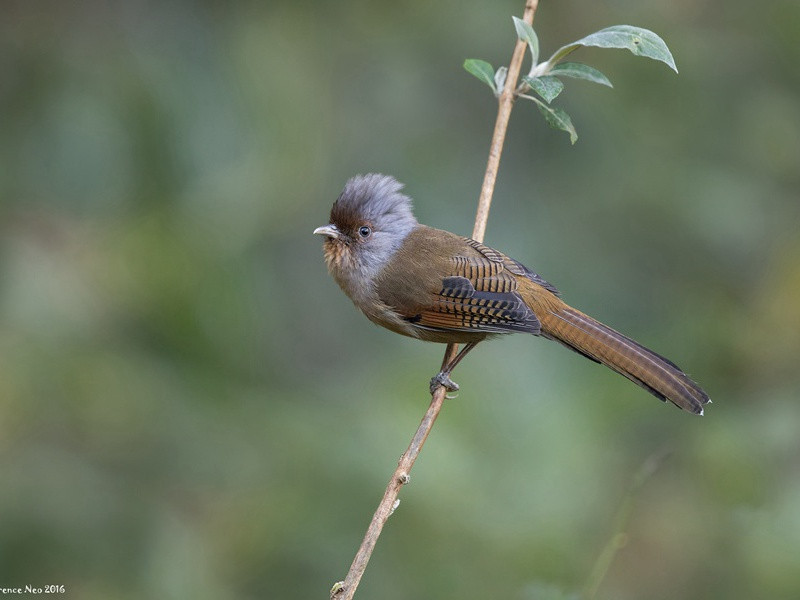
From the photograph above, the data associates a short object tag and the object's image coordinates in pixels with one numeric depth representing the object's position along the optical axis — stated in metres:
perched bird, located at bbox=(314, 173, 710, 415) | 7.93
